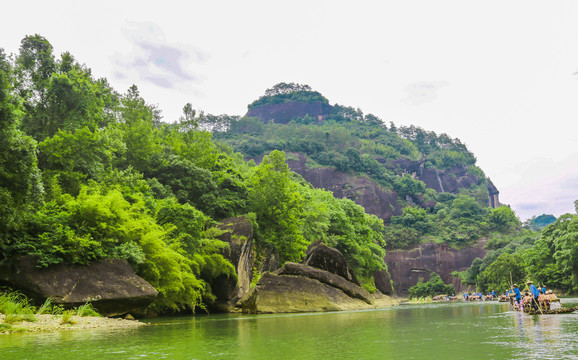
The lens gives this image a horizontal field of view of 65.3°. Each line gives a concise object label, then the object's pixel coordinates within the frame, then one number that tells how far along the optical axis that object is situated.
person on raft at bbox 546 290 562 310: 20.81
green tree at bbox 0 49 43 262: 16.08
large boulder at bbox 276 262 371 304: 29.95
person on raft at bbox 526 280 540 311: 21.01
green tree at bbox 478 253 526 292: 67.12
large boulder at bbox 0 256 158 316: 16.89
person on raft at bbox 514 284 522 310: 26.47
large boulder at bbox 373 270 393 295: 56.22
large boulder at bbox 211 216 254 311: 30.77
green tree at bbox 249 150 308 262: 38.38
